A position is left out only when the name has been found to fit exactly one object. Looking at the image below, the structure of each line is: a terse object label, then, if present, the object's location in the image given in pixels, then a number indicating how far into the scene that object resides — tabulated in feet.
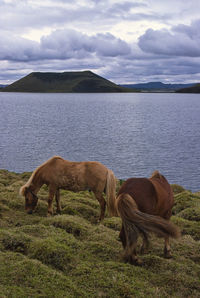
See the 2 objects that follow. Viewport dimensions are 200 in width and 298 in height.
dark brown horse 22.21
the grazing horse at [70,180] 39.06
